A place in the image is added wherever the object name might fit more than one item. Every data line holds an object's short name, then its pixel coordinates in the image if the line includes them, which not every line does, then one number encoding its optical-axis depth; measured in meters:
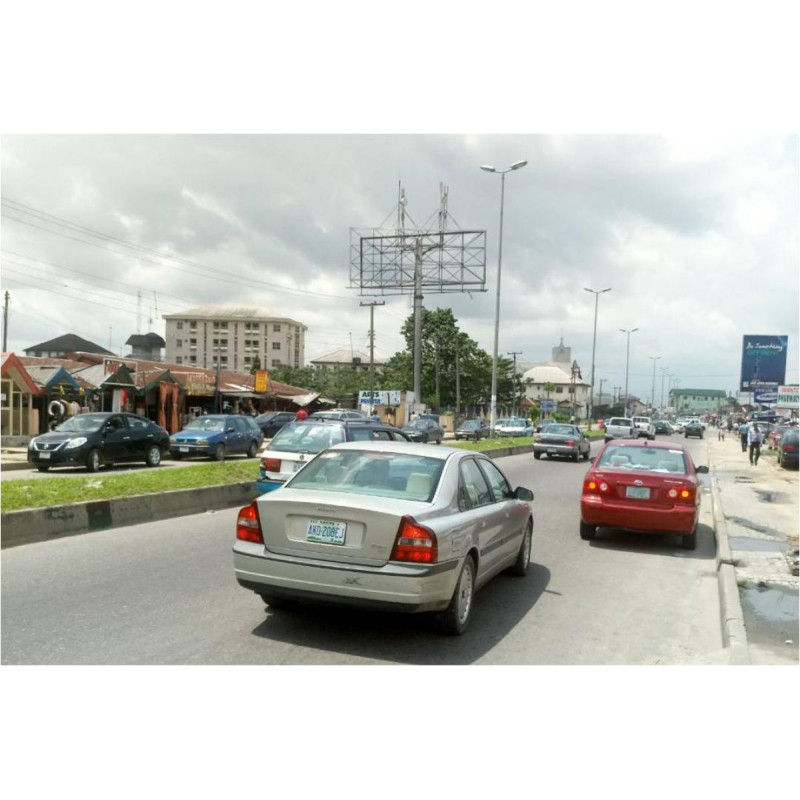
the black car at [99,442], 18.59
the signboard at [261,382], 53.16
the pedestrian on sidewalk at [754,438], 29.41
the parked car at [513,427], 53.06
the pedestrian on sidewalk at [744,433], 40.47
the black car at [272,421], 42.84
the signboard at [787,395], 50.84
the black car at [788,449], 27.80
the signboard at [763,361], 53.38
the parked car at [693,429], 61.16
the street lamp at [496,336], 38.71
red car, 10.30
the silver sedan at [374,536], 5.43
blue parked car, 23.44
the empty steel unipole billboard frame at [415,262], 42.03
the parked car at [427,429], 38.72
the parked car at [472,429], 50.48
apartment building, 137.88
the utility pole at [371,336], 54.47
